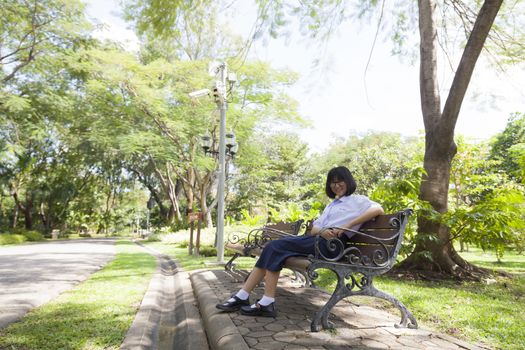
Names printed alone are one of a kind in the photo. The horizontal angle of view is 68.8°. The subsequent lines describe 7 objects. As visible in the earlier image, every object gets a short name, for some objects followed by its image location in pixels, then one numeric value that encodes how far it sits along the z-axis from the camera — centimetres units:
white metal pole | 949
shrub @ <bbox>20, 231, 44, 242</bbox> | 2800
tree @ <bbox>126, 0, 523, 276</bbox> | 636
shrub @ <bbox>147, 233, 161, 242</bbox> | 2641
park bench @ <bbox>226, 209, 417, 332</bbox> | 332
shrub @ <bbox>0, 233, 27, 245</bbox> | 2275
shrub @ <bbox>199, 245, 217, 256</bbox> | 1242
